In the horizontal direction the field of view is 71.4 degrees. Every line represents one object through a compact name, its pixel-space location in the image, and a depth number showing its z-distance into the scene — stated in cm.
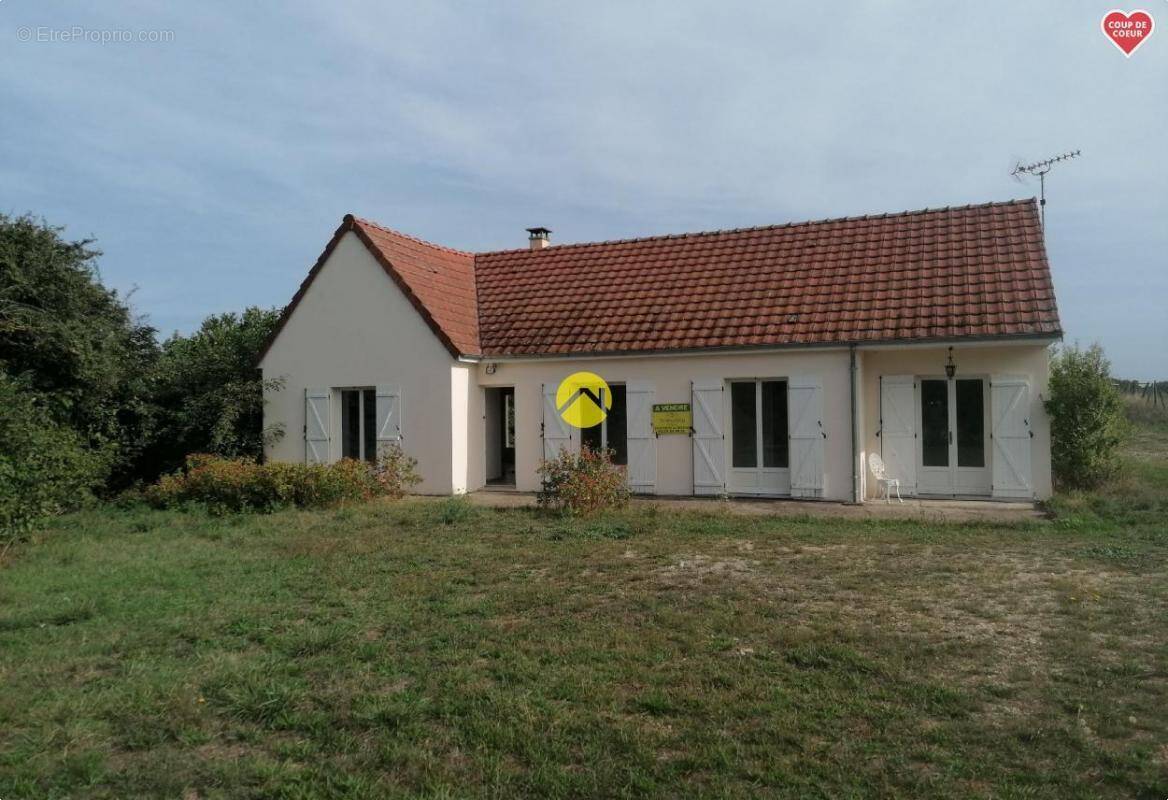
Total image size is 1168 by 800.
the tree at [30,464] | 973
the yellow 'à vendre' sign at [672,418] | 1464
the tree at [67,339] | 1348
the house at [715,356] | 1352
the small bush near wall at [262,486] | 1328
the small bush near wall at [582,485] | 1220
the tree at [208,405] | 1616
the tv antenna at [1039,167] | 1656
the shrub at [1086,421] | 1321
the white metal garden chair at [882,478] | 1377
